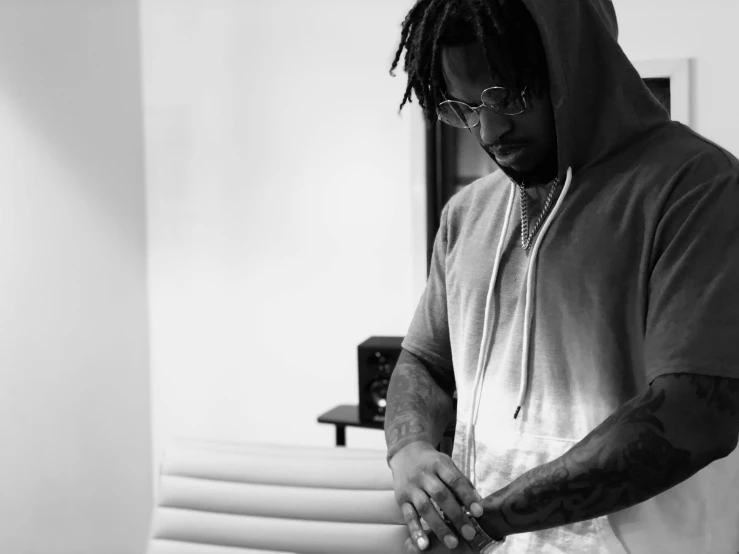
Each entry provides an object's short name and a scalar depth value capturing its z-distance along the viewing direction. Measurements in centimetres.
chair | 127
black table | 235
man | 78
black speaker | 240
